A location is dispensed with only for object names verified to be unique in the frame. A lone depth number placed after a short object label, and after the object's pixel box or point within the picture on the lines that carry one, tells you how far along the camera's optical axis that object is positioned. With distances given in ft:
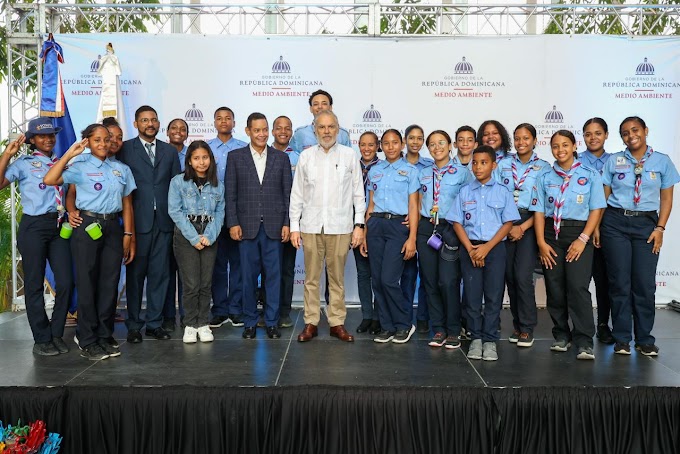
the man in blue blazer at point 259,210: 13.23
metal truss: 17.15
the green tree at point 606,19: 17.67
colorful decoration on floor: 8.22
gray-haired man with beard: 12.62
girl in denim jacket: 12.64
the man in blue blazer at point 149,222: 13.11
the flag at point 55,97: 15.48
